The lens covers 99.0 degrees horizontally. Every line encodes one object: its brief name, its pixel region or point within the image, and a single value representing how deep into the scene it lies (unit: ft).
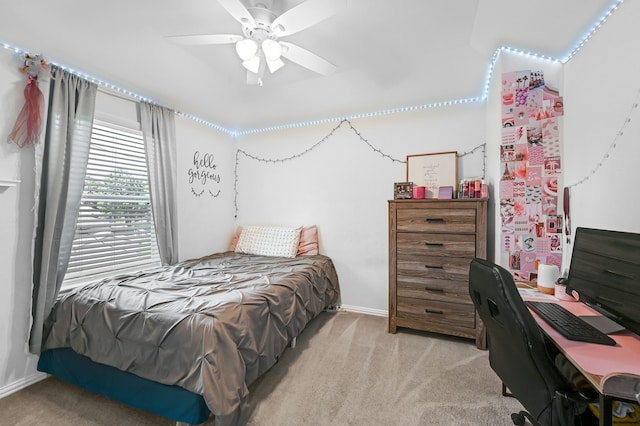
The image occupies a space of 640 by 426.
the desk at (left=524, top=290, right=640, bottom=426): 2.54
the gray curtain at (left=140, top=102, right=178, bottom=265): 8.36
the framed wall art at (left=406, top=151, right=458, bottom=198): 8.92
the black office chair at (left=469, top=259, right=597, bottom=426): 3.11
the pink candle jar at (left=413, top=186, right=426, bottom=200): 8.62
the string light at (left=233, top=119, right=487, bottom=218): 8.85
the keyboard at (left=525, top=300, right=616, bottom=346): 3.38
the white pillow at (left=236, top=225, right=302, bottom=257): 10.28
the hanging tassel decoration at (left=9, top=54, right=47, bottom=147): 5.68
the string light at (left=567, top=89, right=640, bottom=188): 4.11
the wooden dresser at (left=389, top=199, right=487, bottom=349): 7.48
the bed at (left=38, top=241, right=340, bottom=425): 4.39
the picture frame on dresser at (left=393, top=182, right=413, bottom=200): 8.60
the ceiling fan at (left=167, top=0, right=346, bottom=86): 4.25
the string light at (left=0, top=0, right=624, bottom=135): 5.32
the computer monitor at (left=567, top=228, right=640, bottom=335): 3.37
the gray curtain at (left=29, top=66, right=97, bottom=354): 5.92
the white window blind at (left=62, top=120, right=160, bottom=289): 7.03
